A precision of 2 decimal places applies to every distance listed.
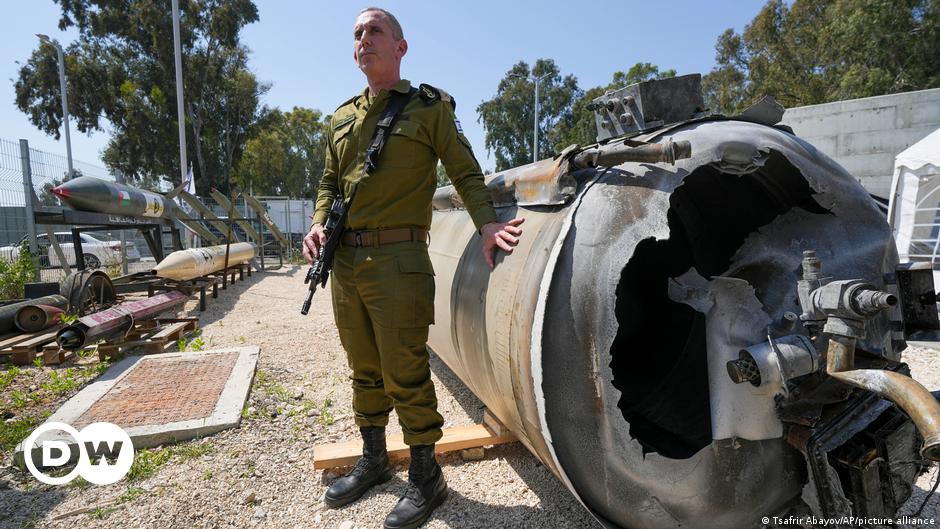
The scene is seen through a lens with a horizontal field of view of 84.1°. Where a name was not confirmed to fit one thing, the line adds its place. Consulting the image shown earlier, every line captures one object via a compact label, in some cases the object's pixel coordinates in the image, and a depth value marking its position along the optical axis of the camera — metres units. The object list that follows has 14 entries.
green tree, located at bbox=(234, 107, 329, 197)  34.44
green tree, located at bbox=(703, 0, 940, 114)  17.50
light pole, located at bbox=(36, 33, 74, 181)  18.23
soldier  2.30
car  13.13
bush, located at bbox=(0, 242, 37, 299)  7.50
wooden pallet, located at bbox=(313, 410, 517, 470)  2.67
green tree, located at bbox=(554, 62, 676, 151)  31.53
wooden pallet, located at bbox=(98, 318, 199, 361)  4.69
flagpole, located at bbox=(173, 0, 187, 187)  14.39
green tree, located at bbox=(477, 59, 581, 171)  39.94
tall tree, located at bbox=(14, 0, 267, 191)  25.55
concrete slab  3.12
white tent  6.23
